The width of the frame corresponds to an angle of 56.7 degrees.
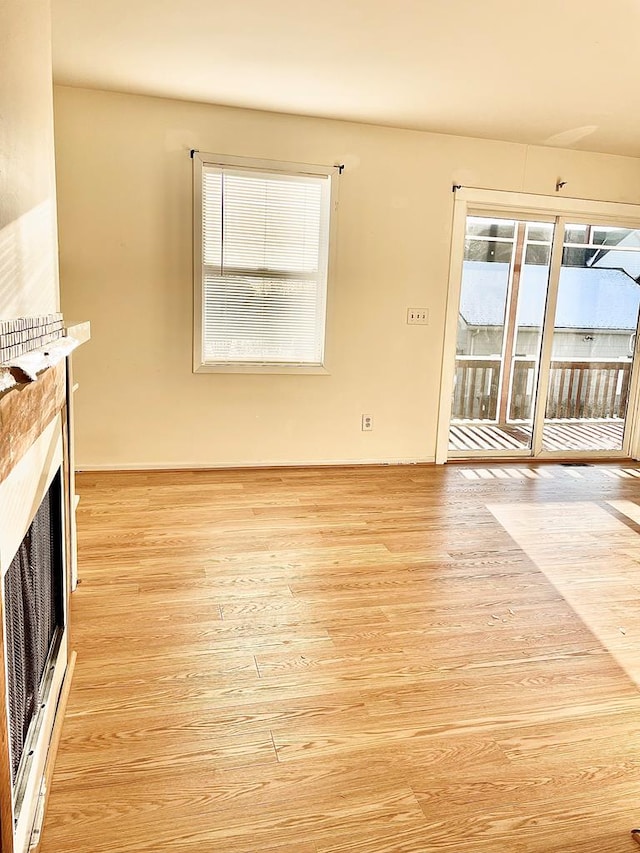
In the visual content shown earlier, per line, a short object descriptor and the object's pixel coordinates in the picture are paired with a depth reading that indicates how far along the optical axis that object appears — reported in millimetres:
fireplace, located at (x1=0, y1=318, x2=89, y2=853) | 967
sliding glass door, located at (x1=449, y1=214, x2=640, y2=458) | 4699
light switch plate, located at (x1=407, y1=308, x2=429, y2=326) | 4480
